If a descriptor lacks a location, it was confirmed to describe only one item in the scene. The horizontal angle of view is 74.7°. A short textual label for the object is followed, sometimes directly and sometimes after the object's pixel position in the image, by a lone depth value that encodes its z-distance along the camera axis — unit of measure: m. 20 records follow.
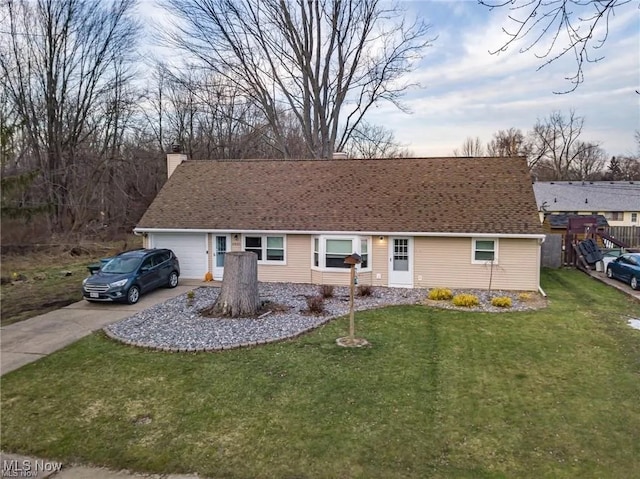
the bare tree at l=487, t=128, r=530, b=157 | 54.50
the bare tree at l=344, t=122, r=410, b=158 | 37.78
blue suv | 12.91
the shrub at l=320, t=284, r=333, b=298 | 13.87
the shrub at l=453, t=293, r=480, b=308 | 12.89
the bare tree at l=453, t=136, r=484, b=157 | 63.06
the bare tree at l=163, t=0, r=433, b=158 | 26.36
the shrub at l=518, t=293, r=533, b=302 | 13.70
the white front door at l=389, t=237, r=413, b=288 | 15.74
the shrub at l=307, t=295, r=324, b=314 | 11.95
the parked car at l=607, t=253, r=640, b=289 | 15.99
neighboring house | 39.72
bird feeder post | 9.43
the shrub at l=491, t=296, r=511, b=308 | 12.77
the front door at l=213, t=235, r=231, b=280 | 17.15
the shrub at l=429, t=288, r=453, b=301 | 13.76
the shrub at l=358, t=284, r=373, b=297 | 14.23
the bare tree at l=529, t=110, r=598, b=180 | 58.81
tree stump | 11.75
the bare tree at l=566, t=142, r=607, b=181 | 61.69
